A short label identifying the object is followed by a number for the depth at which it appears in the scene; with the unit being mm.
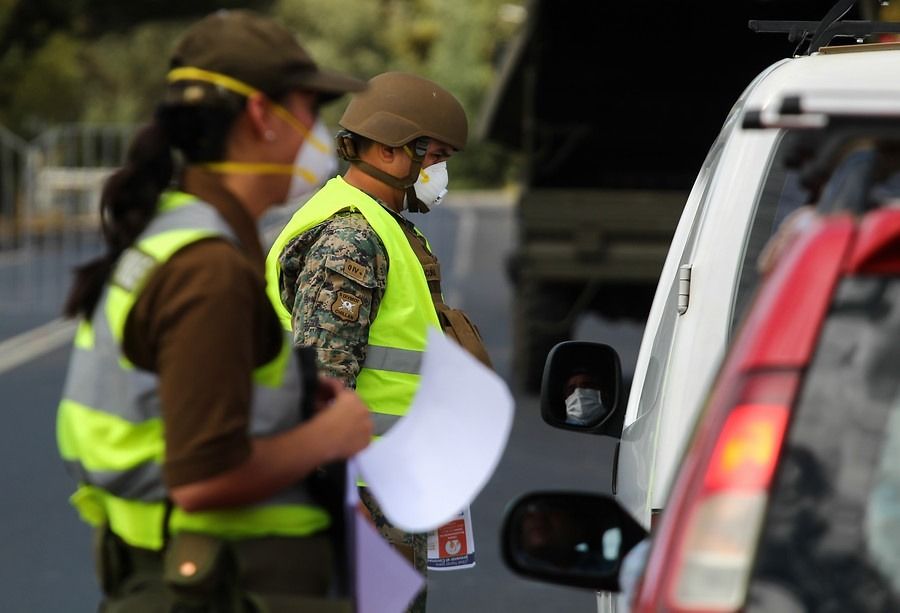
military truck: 25047
